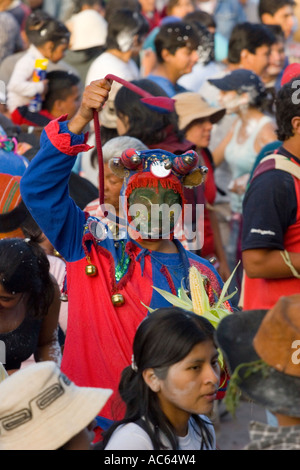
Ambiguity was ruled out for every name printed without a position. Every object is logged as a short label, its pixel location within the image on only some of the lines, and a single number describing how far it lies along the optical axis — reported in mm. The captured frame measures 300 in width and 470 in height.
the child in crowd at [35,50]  15266
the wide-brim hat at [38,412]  6036
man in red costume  7872
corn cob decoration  7676
